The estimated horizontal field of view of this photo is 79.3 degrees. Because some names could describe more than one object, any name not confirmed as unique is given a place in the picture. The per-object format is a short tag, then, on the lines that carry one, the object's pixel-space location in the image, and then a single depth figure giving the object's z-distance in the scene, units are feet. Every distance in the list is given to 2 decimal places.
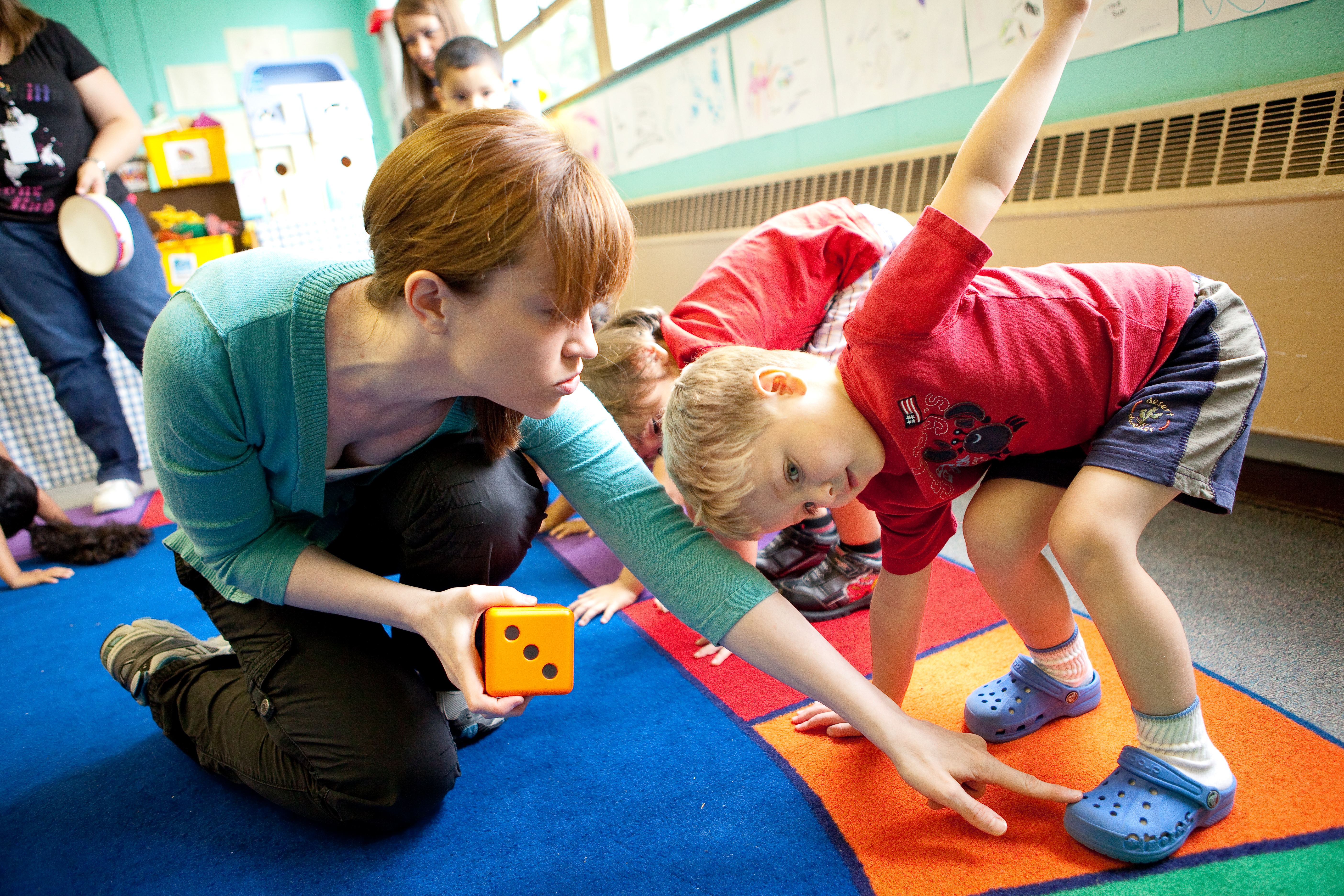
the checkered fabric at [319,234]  7.21
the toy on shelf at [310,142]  7.20
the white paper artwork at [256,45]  14.24
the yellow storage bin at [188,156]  7.91
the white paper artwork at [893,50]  5.11
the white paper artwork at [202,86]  13.88
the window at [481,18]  12.39
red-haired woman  2.02
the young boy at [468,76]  6.04
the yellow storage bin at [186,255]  7.41
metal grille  3.54
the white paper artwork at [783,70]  6.19
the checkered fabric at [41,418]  6.97
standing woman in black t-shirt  5.74
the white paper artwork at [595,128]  9.55
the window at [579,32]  7.95
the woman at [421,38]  7.14
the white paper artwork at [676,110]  7.40
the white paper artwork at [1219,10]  3.76
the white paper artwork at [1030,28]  4.13
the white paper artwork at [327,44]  14.94
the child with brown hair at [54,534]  5.34
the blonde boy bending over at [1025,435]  2.09
